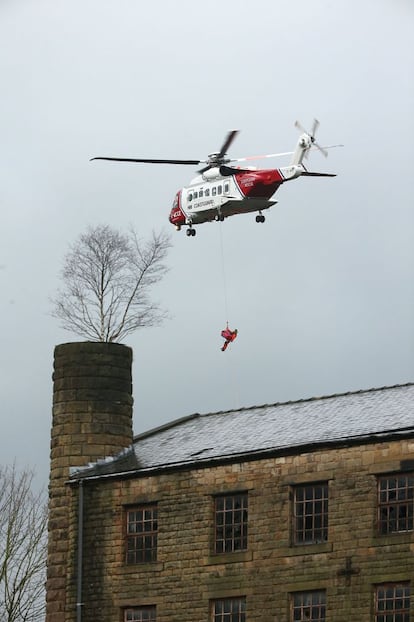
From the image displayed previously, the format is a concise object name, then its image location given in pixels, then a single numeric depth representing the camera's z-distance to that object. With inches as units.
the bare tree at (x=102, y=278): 2785.4
